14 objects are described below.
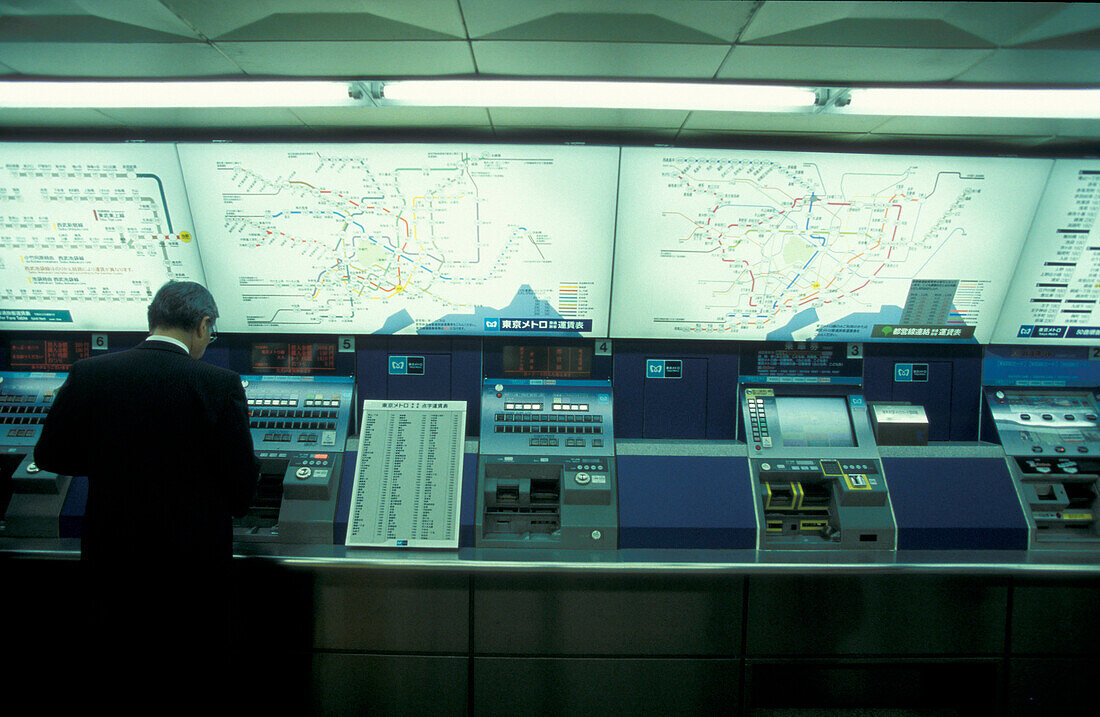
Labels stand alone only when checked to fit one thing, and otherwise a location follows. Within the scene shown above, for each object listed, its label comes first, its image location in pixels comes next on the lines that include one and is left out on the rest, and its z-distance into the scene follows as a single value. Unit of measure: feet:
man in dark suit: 6.05
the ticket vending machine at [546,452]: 8.16
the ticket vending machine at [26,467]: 8.34
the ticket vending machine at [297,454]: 8.18
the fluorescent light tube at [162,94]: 7.18
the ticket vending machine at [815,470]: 8.29
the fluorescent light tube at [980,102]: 7.06
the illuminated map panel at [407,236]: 8.56
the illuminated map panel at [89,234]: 8.67
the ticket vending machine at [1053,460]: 8.76
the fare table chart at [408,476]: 8.00
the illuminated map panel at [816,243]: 8.64
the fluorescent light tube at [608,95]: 6.95
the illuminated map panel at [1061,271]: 8.88
